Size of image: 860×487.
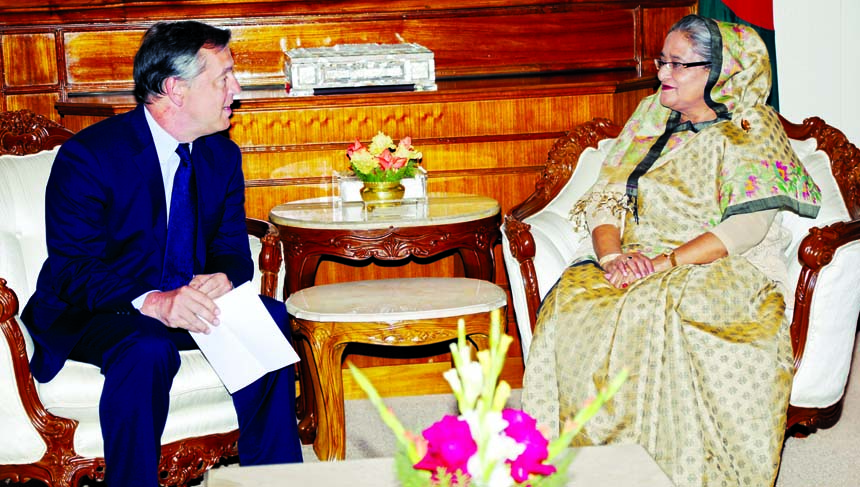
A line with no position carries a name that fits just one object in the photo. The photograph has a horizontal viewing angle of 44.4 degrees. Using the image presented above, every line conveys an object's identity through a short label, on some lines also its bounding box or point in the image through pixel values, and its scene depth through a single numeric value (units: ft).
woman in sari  9.43
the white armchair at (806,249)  10.32
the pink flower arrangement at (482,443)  5.29
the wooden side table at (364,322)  10.50
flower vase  12.28
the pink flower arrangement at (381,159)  12.20
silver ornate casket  13.24
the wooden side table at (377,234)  11.46
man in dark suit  8.82
